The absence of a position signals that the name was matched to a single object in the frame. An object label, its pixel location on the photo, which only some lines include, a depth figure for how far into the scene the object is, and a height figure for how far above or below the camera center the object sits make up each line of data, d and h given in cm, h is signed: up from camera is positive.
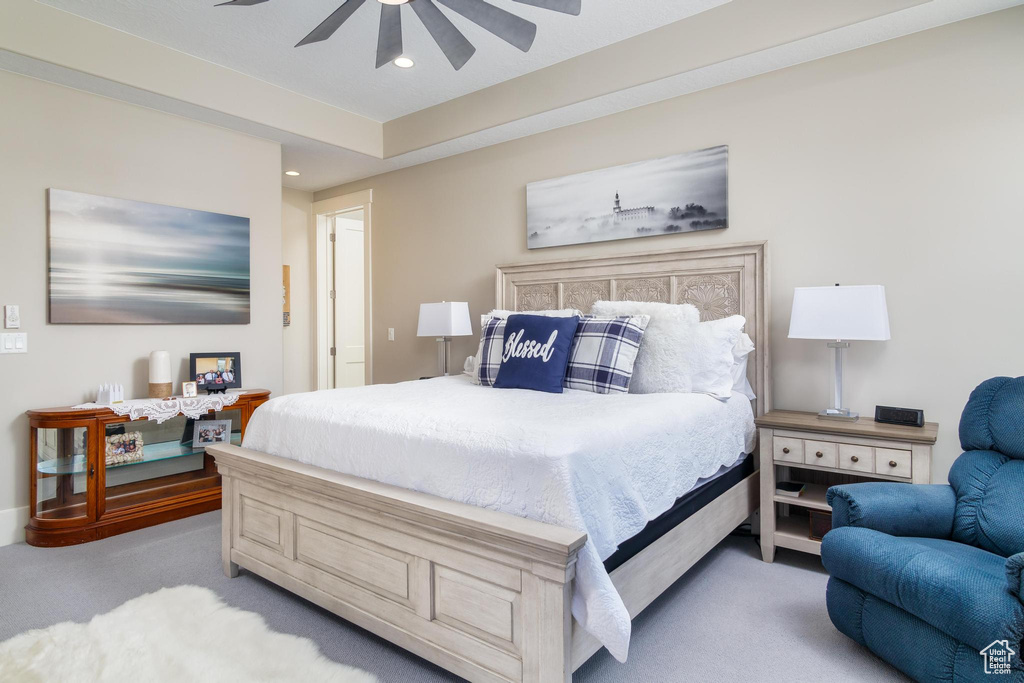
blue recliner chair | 147 -67
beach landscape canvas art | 325 +54
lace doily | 322 -37
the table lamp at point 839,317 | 252 +10
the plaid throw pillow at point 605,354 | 271 -6
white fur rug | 180 -106
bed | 151 -55
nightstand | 236 -53
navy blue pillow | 276 -6
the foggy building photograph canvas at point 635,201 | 326 +90
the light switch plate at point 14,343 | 304 +3
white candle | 351 -14
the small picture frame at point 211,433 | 361 -57
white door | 567 +44
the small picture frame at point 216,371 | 378 -18
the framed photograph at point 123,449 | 321 -60
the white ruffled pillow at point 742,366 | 294 -14
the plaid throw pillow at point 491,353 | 307 -6
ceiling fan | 215 +130
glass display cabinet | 303 -75
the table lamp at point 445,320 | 407 +17
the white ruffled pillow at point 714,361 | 271 -10
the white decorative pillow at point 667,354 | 270 -6
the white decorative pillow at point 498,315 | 318 +17
